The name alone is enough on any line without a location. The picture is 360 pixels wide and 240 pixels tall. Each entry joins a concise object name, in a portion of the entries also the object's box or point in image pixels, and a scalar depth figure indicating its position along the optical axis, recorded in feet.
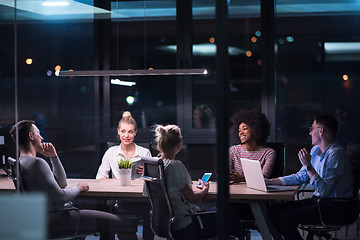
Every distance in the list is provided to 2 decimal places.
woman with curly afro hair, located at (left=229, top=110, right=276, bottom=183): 17.54
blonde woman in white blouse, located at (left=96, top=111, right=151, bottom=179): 18.01
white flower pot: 15.51
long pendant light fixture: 18.37
